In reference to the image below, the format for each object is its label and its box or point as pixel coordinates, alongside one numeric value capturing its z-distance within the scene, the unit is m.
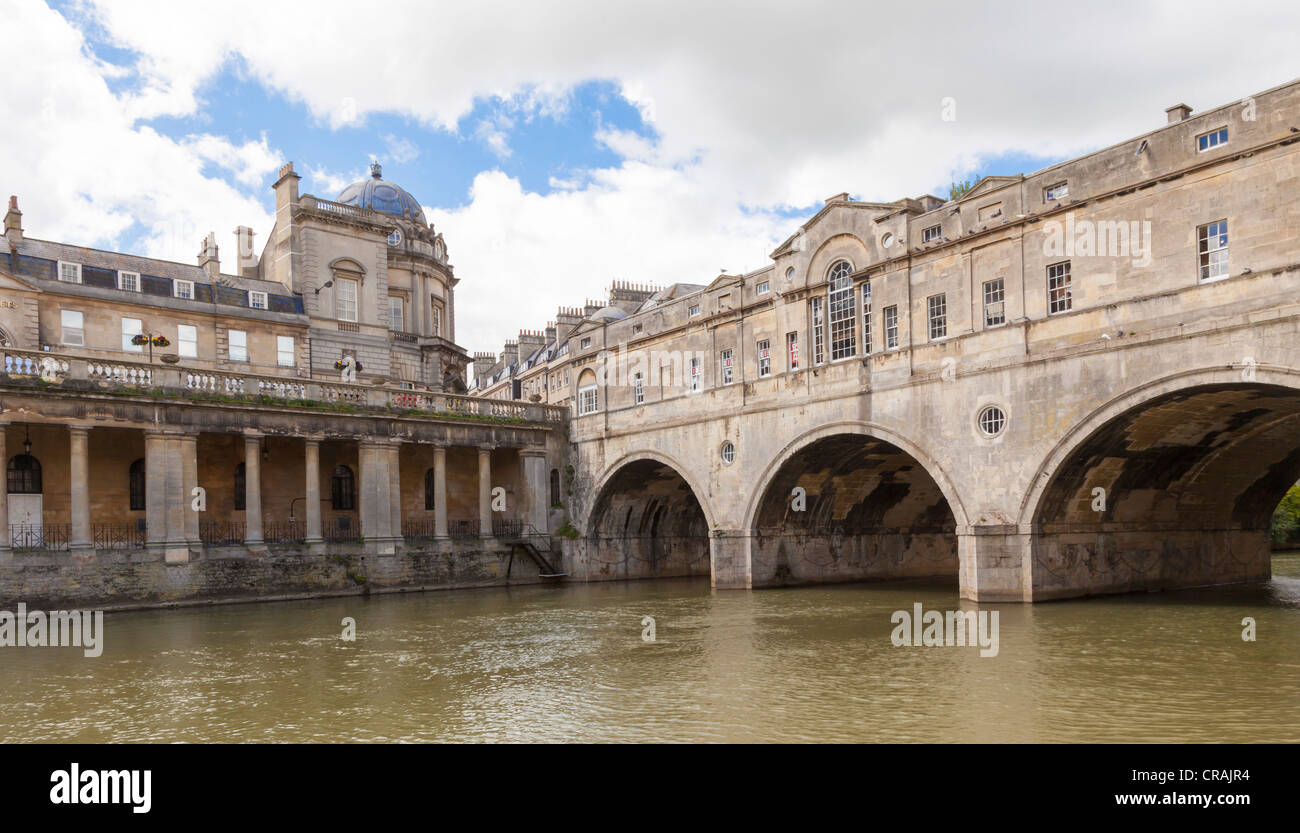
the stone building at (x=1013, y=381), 18.66
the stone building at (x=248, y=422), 26.81
